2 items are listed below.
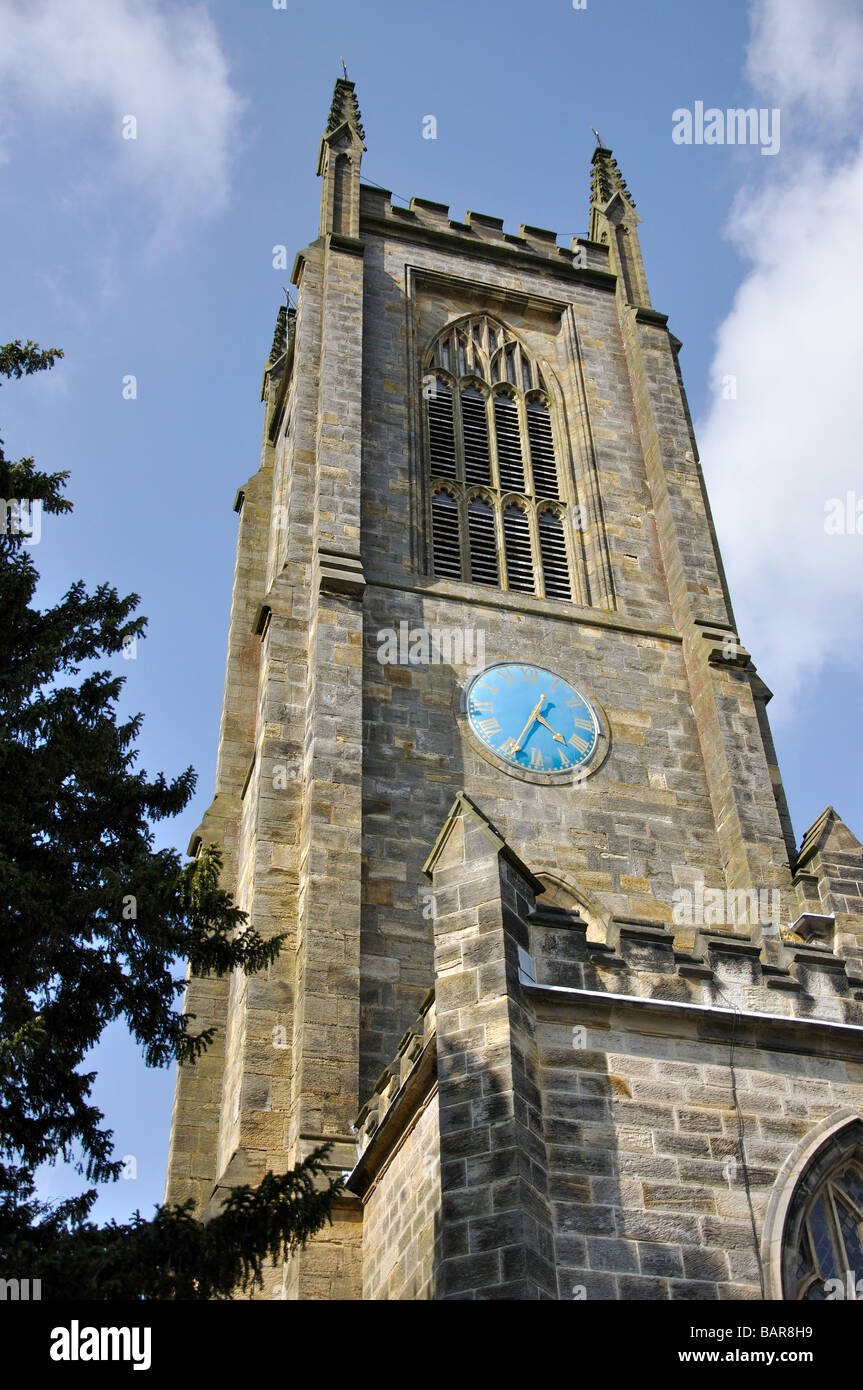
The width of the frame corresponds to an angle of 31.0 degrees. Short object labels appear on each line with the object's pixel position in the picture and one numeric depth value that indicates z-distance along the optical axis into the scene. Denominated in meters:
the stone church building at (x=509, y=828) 9.70
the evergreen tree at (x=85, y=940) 8.54
